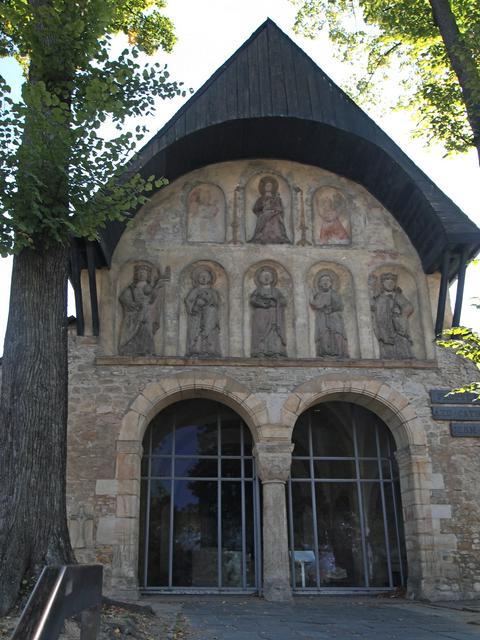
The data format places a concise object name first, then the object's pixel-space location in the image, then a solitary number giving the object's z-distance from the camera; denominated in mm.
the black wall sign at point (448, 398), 11609
